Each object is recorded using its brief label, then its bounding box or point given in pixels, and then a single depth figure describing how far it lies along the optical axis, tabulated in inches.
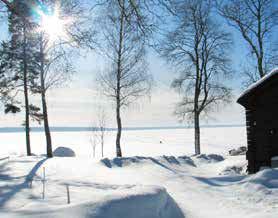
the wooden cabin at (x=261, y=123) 594.5
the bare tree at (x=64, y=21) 361.1
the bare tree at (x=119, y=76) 900.5
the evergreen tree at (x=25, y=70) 639.8
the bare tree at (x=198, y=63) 958.9
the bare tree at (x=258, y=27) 925.8
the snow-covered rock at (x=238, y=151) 1005.5
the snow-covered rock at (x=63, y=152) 1194.1
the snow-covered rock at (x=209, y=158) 786.0
